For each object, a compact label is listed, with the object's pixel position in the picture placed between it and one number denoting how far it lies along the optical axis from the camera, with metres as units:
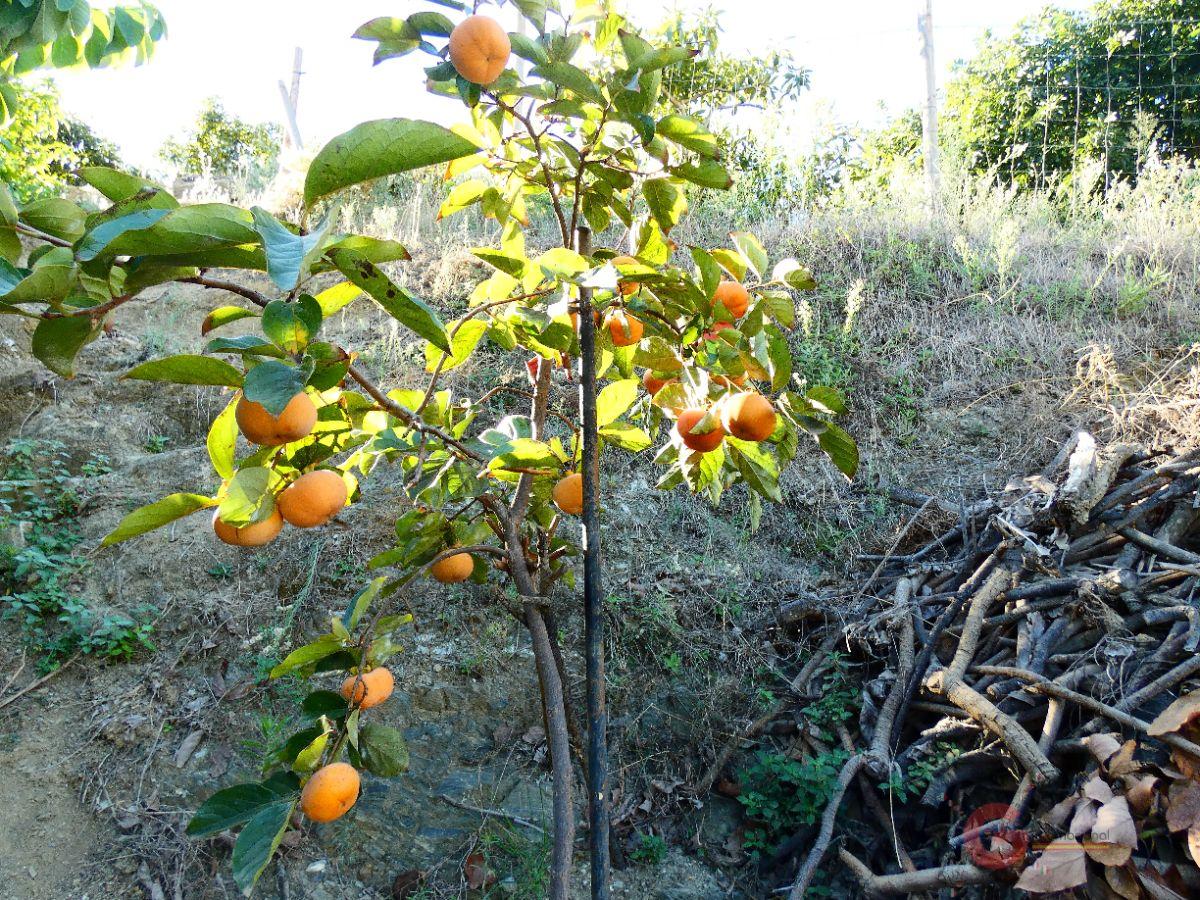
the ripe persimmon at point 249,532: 0.90
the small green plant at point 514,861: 1.97
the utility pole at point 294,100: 9.23
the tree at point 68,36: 2.18
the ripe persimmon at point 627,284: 1.00
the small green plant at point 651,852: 2.03
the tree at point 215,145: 10.05
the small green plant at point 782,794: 1.96
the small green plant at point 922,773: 1.84
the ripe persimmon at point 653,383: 1.20
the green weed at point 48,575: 2.48
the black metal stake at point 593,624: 1.10
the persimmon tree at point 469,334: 0.72
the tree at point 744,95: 5.47
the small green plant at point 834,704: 2.17
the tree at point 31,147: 3.82
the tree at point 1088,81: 9.93
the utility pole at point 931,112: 5.77
